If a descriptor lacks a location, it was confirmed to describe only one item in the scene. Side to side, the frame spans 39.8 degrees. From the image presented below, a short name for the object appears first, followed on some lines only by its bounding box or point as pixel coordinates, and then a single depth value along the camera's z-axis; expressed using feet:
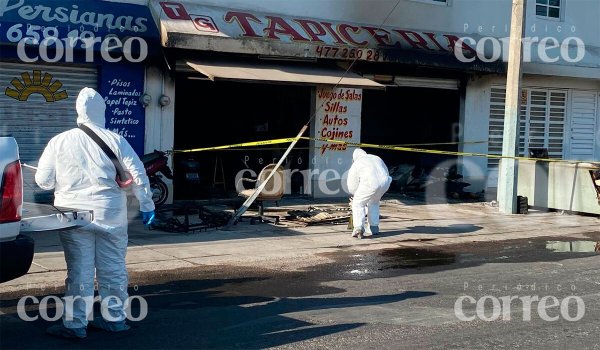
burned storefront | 49.65
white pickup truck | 19.39
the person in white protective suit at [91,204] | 21.03
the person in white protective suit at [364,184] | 39.88
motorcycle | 46.75
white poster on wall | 57.06
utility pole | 51.42
